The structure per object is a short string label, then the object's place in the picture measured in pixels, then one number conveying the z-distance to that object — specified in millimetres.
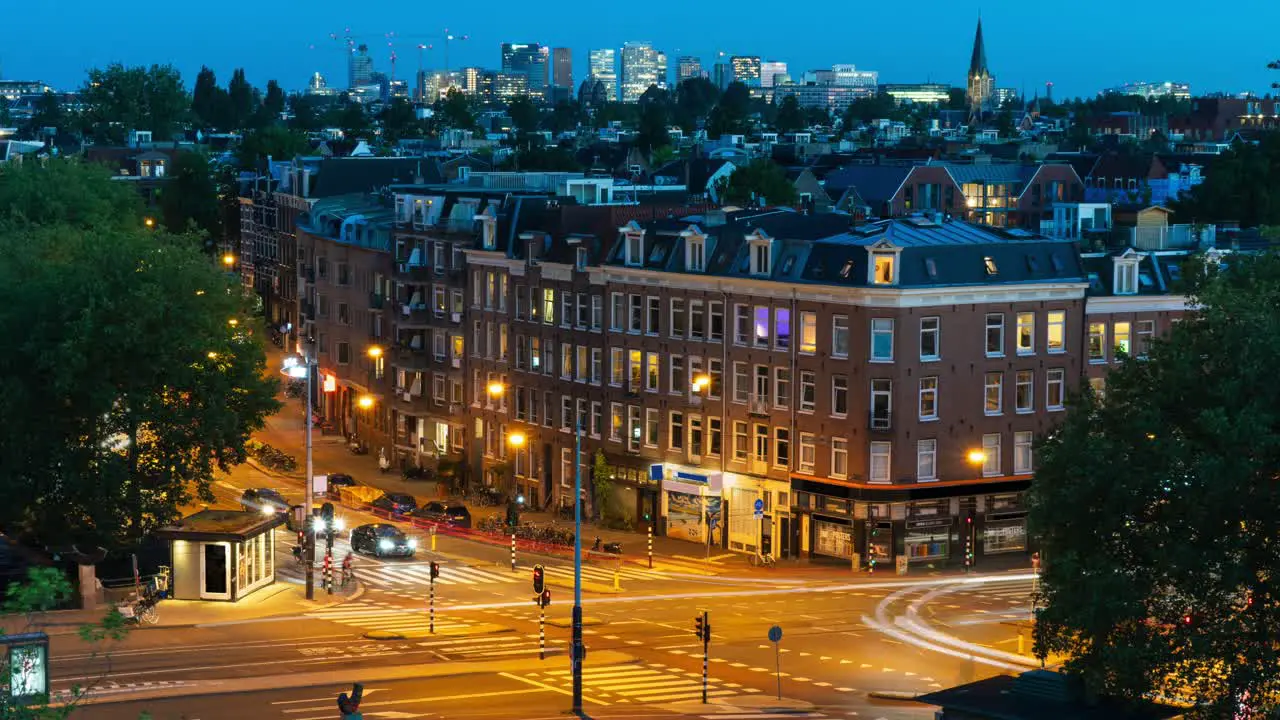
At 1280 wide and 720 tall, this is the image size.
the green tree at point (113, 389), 89750
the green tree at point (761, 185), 178125
